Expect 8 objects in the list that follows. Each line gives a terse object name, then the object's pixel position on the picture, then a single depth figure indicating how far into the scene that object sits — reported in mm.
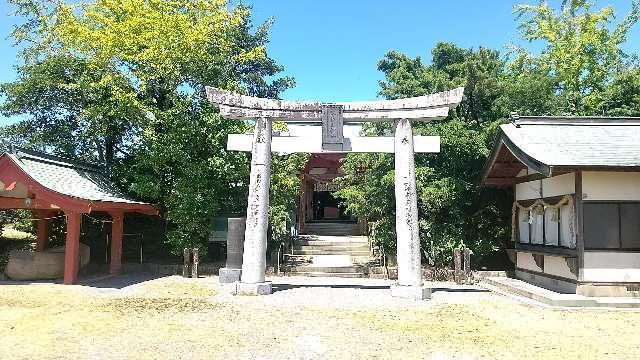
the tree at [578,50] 24688
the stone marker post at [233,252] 14578
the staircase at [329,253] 17203
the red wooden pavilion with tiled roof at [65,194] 13242
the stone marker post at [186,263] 16344
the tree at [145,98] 16625
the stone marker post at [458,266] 15594
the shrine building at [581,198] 11766
